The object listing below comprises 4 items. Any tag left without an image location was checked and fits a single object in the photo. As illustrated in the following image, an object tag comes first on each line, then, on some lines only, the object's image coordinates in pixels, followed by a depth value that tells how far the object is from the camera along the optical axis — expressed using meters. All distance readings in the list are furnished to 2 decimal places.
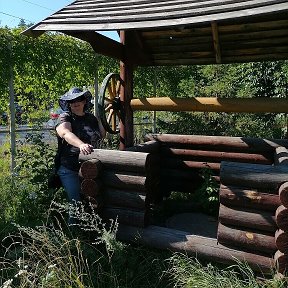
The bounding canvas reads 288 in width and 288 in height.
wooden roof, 3.45
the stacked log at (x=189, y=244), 3.29
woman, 4.11
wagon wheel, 5.00
